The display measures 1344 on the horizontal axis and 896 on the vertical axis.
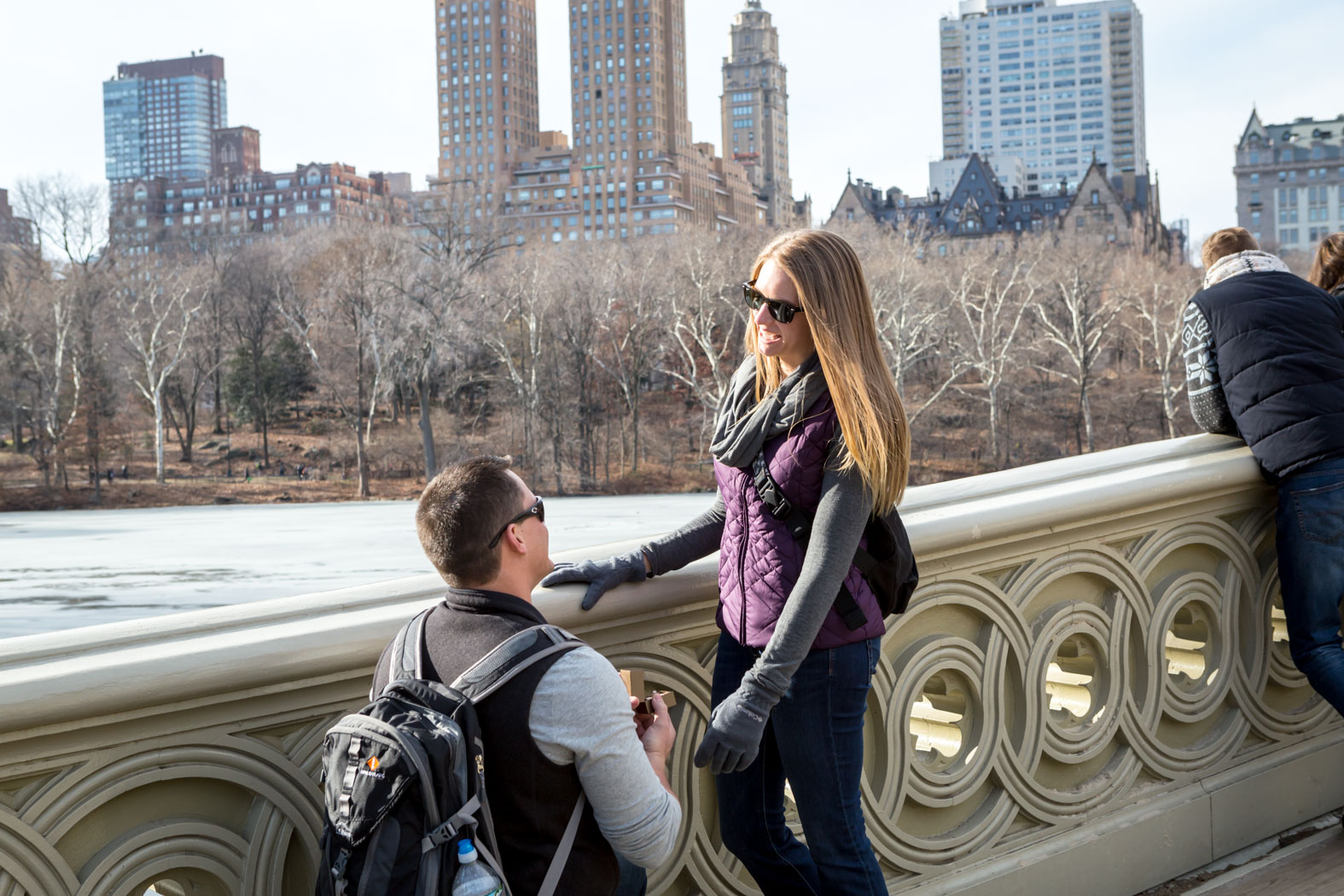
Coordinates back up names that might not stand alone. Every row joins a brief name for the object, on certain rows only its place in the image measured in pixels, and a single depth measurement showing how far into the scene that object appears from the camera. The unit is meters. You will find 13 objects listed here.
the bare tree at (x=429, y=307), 41.03
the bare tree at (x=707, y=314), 41.31
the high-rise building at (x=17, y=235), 46.97
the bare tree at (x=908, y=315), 42.09
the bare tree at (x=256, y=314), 46.19
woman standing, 1.93
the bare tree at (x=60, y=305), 38.56
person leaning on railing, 3.01
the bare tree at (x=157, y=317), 43.00
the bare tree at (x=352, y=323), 40.72
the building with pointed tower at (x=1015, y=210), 88.50
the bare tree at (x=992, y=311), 44.25
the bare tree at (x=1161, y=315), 43.31
